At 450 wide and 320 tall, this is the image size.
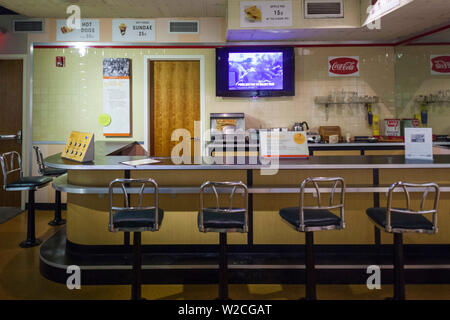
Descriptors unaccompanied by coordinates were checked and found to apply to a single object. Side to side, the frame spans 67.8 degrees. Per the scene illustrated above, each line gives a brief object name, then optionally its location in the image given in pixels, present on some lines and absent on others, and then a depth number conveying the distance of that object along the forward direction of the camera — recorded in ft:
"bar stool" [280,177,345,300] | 7.34
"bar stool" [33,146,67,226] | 14.17
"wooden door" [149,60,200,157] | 18.37
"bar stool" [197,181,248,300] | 7.34
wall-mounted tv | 17.75
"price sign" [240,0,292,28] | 14.78
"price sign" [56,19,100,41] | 17.84
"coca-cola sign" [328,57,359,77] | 18.24
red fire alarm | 17.93
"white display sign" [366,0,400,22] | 13.17
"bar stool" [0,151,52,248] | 12.34
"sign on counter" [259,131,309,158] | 9.88
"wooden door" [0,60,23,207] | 18.02
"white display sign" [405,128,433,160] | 9.51
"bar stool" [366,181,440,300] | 7.30
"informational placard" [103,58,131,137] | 17.90
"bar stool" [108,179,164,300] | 7.41
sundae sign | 17.85
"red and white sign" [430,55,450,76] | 17.85
